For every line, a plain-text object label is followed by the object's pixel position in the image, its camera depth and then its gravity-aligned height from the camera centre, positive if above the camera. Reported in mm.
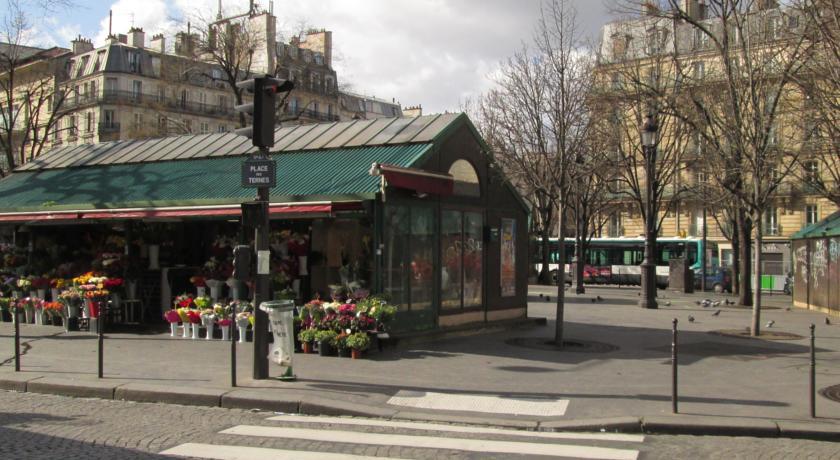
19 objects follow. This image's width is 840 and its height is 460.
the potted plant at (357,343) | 12484 -1651
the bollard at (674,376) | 8700 -1510
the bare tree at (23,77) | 30845 +7606
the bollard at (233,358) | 9891 -1511
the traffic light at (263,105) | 10461 +1898
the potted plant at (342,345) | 12695 -1716
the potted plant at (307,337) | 13016 -1631
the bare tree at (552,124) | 14898 +2471
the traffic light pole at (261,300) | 10383 -813
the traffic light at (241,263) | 9891 -277
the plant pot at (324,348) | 12898 -1797
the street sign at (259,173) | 10320 +940
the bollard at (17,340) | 10812 -1447
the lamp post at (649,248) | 23175 -99
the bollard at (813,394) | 8568 -1674
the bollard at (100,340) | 10322 -1375
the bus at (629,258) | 47375 -832
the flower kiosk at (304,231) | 14070 +254
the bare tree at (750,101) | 16375 +3558
